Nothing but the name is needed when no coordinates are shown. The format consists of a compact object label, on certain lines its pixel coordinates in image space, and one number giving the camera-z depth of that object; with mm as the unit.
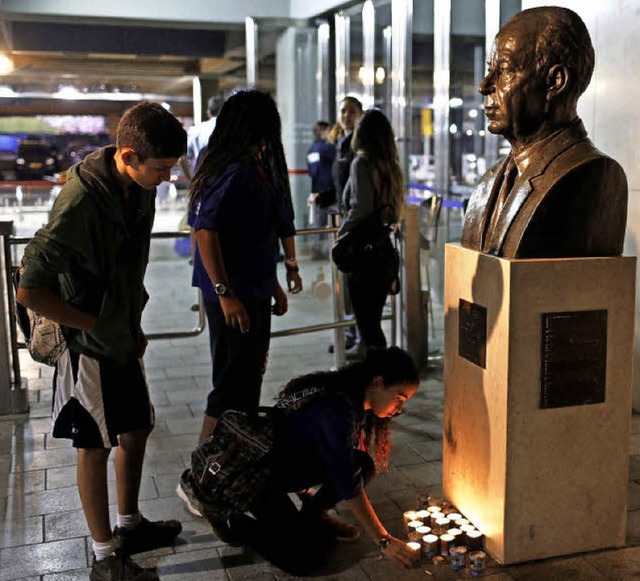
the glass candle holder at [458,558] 3051
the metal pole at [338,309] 5859
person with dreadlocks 3414
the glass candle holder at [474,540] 3169
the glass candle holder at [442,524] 3246
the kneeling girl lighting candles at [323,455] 2965
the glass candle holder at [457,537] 3166
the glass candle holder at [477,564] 3023
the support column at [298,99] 11094
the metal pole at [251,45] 10758
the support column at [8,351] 4820
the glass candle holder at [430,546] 3141
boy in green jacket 2664
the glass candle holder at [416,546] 3096
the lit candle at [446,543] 3135
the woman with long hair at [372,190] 5004
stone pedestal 2900
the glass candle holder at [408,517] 3344
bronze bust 2895
